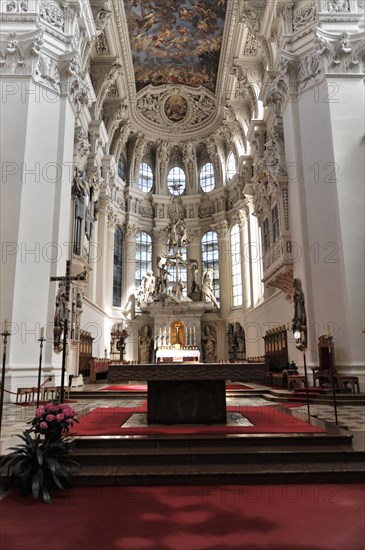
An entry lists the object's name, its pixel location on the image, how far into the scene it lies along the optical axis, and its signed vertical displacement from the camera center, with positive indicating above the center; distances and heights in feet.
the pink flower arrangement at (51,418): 15.51 -2.07
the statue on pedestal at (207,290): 83.87 +13.72
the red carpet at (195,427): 19.08 -3.24
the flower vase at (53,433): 15.71 -2.65
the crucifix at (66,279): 19.93 +4.60
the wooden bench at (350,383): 36.42 -2.20
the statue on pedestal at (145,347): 82.94 +2.60
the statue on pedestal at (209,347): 82.99 +2.43
